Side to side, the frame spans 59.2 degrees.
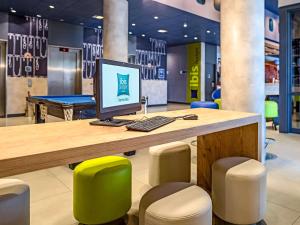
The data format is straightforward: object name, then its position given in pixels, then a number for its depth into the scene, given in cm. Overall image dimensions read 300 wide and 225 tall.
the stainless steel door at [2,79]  861
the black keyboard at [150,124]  148
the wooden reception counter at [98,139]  98
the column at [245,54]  337
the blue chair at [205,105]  466
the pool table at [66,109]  379
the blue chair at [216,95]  593
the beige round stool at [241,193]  195
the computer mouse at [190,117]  199
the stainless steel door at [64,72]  964
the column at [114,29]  605
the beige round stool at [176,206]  142
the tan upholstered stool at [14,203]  155
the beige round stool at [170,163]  264
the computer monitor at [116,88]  162
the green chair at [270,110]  469
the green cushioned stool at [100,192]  202
